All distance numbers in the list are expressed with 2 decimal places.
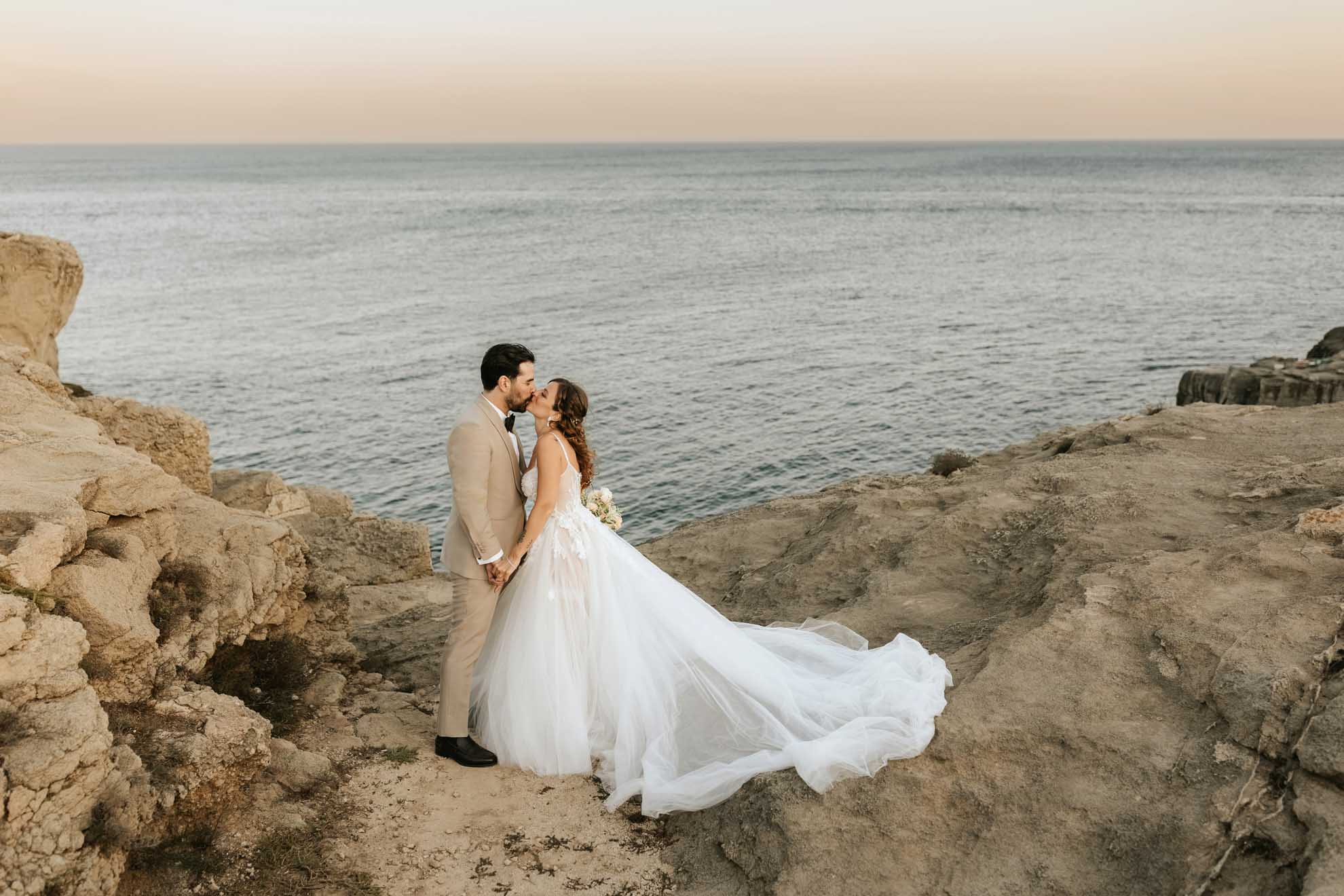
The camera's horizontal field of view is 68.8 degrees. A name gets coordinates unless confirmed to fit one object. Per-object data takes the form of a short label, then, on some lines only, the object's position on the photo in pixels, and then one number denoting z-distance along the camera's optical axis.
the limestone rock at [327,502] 18.97
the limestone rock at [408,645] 9.65
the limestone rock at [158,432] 12.26
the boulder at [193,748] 6.18
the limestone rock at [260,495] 17.84
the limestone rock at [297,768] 7.02
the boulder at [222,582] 7.57
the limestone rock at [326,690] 8.56
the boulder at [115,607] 6.54
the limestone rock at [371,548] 14.97
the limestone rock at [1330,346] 29.69
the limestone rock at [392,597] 12.84
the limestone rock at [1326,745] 5.23
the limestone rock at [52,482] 6.26
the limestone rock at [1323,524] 7.52
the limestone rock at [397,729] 7.94
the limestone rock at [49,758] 5.16
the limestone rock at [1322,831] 4.56
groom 7.32
